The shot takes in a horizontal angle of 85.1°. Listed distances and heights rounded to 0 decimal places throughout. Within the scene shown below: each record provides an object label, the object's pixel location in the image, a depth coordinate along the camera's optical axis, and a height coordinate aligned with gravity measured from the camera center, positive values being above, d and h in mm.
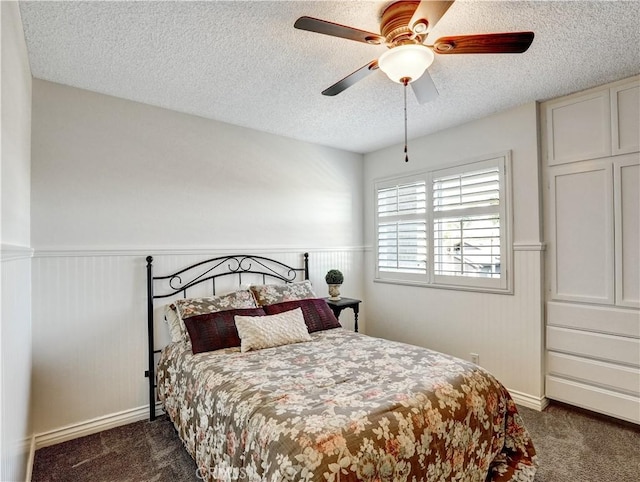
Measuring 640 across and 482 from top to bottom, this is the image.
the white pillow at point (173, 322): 2660 -614
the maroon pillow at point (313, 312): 2906 -592
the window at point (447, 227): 3166 +154
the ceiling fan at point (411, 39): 1514 +940
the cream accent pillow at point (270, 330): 2479 -645
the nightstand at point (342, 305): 3596 -643
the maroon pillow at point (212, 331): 2432 -627
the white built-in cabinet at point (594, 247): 2523 -47
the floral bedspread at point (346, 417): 1365 -791
